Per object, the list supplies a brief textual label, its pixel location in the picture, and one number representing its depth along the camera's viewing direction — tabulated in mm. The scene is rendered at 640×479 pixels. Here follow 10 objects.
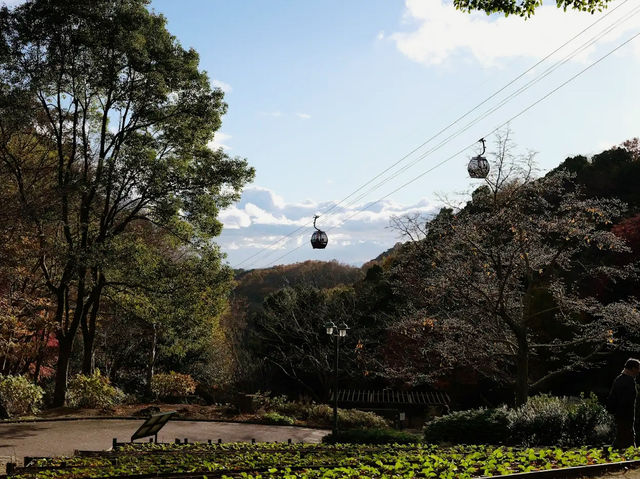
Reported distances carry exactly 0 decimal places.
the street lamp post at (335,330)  17853
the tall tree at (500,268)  15102
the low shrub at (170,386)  26000
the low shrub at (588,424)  11477
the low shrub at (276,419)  20453
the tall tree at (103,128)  19750
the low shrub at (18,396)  18766
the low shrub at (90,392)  20656
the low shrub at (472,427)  13633
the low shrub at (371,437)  15367
